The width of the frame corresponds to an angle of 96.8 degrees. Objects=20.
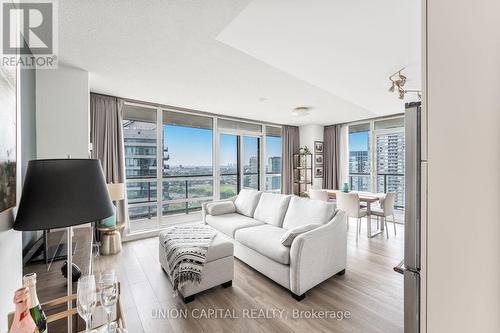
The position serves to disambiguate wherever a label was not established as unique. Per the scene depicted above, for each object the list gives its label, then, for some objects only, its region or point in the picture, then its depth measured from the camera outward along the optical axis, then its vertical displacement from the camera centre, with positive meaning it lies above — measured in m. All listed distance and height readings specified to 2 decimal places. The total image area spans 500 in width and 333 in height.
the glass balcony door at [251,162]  5.79 +0.07
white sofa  2.23 -0.88
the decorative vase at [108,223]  3.40 -0.89
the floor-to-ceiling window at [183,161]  4.20 +0.07
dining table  4.05 -0.69
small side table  3.38 -1.17
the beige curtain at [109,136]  3.61 +0.48
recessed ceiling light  4.31 +1.05
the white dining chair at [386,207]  4.09 -0.79
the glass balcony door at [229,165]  5.33 -0.01
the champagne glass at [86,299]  0.90 -0.55
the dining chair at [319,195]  4.61 -0.64
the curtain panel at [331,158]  6.33 +0.19
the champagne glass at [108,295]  0.94 -0.56
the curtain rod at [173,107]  4.00 +1.17
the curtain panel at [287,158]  6.44 +0.19
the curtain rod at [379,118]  5.21 +1.17
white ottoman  2.22 -1.13
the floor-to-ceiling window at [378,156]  5.33 +0.21
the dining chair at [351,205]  4.02 -0.75
